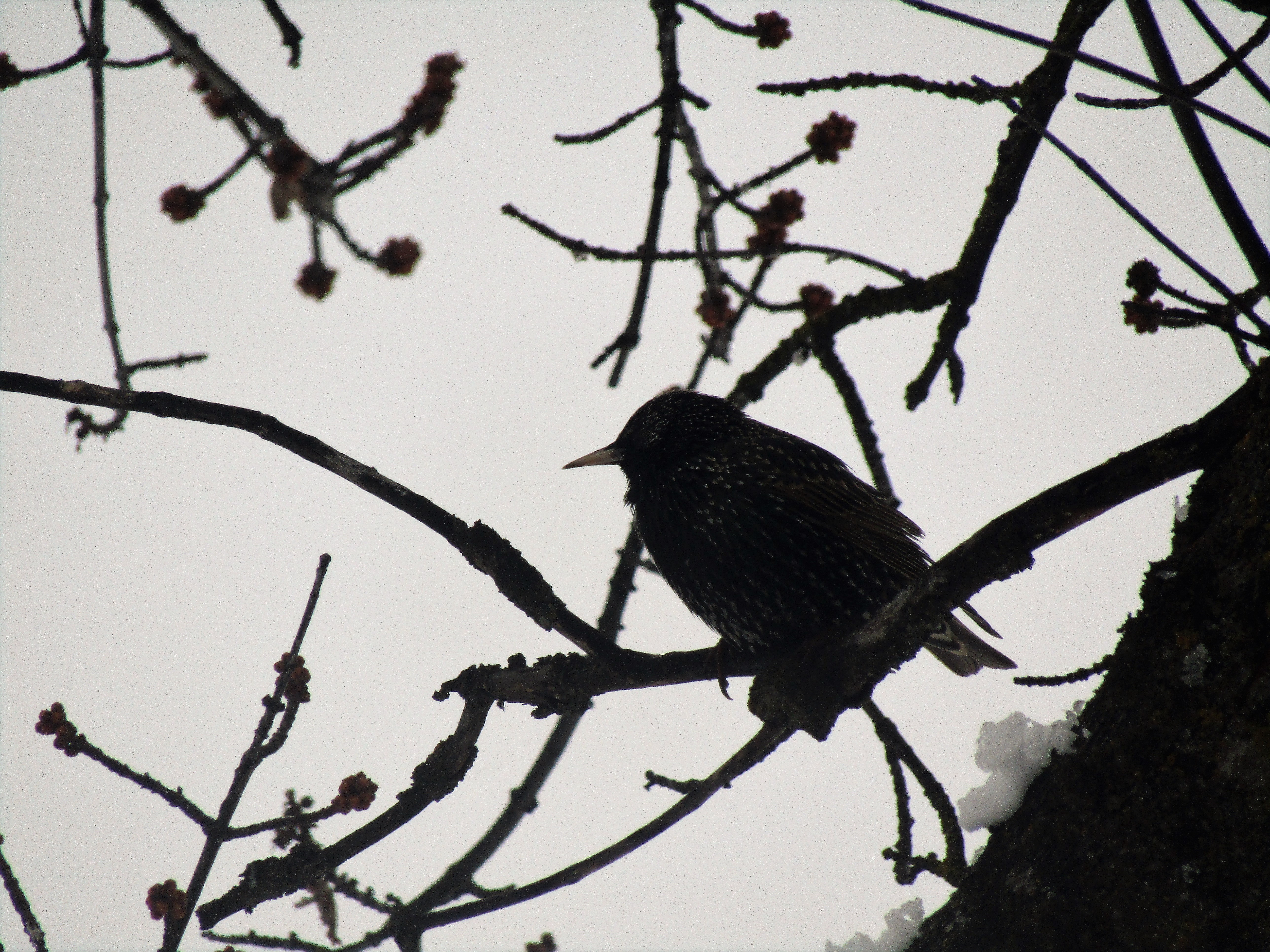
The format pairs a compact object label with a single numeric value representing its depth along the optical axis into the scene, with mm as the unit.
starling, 7222
